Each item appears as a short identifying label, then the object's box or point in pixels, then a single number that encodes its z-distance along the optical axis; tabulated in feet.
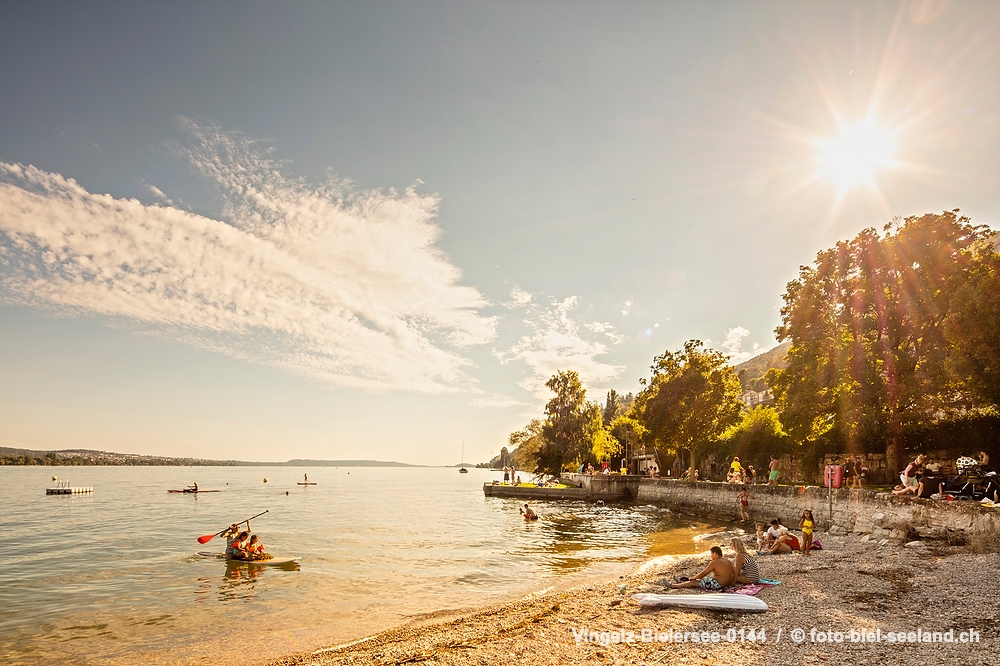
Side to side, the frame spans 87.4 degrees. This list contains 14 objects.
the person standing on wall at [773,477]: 95.04
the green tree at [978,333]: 62.18
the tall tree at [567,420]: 233.96
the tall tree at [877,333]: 75.56
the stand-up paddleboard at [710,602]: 33.40
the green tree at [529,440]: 272.06
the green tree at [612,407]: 390.54
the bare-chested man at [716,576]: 39.47
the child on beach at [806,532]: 54.75
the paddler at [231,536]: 66.83
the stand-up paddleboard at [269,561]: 65.05
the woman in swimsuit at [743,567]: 40.04
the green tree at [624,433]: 260.42
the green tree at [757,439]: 137.28
